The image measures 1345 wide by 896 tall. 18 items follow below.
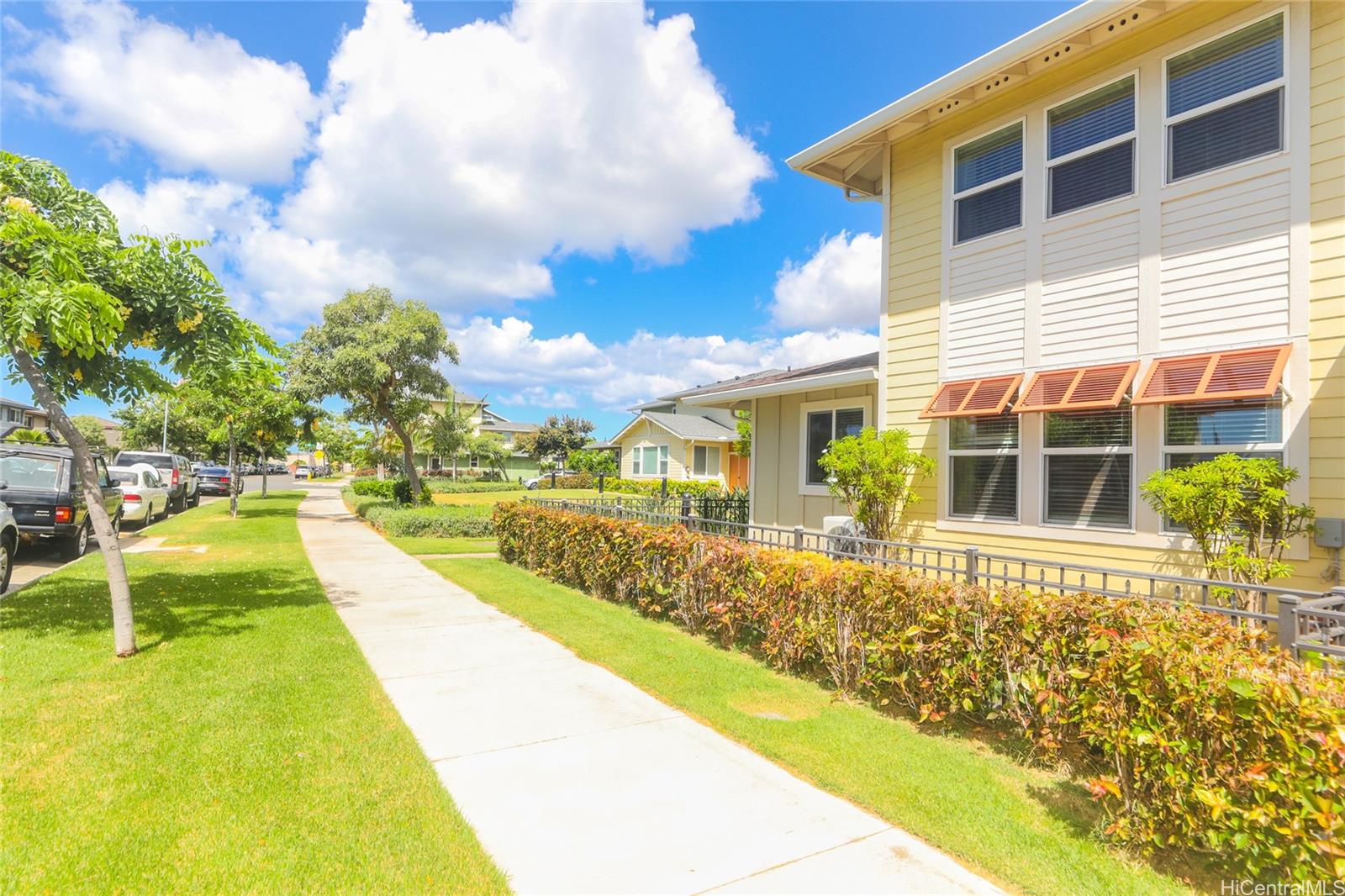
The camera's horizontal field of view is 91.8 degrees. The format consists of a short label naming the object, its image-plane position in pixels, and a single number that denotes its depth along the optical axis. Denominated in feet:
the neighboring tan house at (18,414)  153.99
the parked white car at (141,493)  50.96
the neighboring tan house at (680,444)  101.86
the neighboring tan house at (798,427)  32.65
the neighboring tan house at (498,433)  165.27
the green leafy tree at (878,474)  27.14
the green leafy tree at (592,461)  134.51
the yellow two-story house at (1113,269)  18.60
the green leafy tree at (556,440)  175.42
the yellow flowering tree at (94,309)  16.34
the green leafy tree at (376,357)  60.59
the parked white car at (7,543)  25.30
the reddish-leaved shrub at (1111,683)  8.25
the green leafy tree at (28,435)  69.15
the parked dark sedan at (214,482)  100.46
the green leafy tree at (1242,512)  17.69
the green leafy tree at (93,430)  161.99
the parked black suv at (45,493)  32.83
